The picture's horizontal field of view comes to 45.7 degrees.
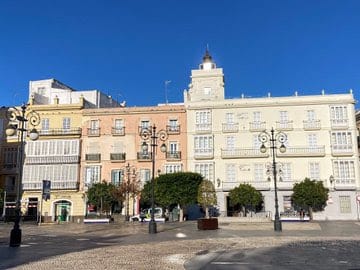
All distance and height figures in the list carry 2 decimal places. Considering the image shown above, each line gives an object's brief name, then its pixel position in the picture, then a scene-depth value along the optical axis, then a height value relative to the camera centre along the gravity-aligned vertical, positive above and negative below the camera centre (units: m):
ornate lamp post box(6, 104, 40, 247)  17.12 -0.04
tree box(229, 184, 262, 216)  44.19 +1.14
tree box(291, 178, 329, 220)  43.25 +1.16
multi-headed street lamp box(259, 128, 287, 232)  25.02 -0.82
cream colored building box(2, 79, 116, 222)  49.44 +5.20
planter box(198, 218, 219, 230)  26.81 -1.03
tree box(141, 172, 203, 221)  42.31 +1.83
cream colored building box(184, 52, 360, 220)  45.41 +6.69
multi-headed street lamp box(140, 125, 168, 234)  24.20 -1.02
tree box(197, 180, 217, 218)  36.44 +1.16
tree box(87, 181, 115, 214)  45.81 +1.37
